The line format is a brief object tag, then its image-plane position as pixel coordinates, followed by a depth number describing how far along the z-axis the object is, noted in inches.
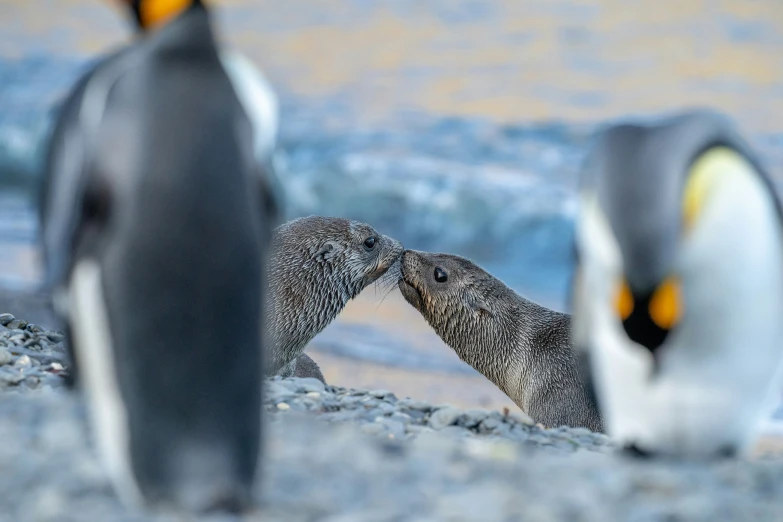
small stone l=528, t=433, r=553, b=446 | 443.8
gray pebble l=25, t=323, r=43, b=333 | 571.2
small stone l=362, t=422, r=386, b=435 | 407.8
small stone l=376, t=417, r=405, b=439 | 411.5
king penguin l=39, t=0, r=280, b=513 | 262.2
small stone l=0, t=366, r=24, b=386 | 433.7
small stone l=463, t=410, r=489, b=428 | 453.4
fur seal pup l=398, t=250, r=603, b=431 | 652.1
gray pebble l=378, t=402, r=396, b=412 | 457.4
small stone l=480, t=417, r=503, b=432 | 449.7
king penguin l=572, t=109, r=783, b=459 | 307.7
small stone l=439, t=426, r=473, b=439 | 430.3
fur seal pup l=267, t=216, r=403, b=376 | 624.7
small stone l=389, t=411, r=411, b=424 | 442.1
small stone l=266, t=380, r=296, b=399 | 462.2
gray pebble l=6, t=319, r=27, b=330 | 576.1
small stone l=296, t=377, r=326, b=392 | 486.2
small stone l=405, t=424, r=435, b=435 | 419.9
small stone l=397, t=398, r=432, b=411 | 470.6
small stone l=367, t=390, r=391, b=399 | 496.1
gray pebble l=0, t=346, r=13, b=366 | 470.6
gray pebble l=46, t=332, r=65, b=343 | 551.2
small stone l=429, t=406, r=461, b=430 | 448.4
